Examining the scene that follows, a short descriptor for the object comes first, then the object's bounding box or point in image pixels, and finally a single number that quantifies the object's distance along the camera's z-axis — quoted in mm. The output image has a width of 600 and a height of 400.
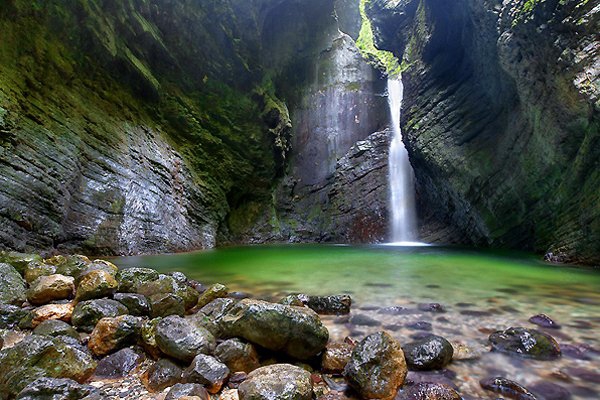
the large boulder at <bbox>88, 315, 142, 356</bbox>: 2926
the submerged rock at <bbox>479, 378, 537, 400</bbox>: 2258
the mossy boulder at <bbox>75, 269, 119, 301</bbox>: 3725
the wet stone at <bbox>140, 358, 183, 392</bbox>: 2463
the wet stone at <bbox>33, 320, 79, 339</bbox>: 2988
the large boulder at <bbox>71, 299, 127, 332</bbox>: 3295
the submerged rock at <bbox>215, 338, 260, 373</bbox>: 2689
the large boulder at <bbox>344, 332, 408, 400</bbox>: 2340
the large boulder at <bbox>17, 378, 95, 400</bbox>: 2074
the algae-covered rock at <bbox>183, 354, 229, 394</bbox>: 2427
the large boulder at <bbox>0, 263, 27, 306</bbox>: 3721
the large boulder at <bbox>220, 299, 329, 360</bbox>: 2863
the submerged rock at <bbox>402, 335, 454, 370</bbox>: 2697
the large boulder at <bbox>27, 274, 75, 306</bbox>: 3871
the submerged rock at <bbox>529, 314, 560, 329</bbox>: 3571
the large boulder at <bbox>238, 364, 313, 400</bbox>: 2156
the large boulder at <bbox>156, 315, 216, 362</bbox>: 2689
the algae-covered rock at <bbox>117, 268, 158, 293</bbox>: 4133
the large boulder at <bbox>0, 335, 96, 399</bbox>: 2248
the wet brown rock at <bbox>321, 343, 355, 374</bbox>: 2742
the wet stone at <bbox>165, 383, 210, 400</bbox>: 2233
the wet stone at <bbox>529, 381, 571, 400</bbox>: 2275
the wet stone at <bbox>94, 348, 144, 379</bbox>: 2648
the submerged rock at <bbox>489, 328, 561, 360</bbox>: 2881
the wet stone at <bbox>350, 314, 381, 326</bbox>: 3744
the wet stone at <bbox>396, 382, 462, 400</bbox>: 2264
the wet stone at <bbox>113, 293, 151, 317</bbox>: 3639
